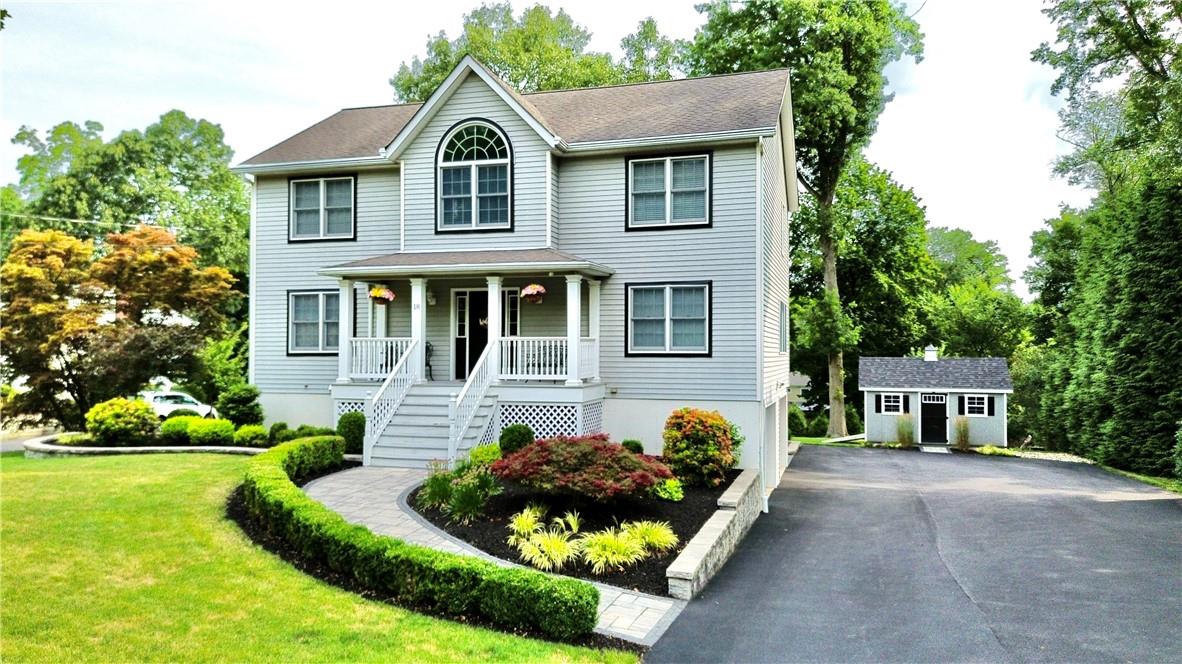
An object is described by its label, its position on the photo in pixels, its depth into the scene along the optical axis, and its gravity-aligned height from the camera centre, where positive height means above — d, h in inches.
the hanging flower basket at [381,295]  624.7 +47.9
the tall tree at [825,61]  1053.8 +449.1
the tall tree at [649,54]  1380.7 +577.1
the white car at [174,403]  1021.8 -77.2
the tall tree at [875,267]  1234.6 +150.6
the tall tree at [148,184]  1456.7 +361.2
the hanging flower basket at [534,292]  588.4 +47.1
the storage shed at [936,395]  1072.8 -72.1
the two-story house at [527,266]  577.6 +70.4
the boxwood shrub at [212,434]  652.7 -77.1
